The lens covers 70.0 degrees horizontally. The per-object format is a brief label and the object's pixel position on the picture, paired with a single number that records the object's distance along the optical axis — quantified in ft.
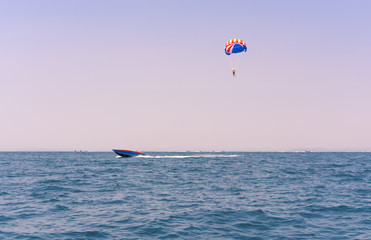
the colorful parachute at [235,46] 163.12
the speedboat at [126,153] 293.20
